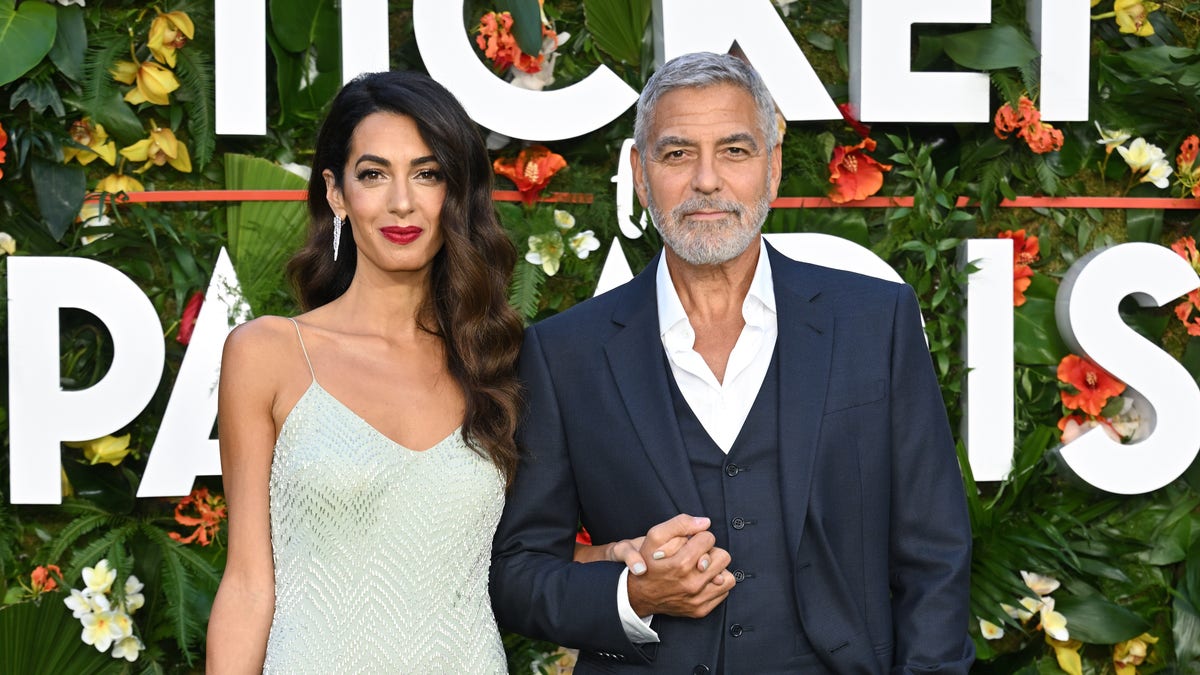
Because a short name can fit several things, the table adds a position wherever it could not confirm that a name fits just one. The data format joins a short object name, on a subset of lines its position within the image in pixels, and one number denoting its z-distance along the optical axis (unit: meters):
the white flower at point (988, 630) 3.71
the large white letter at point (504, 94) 3.68
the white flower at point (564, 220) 3.74
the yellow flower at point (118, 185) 3.73
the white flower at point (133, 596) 3.60
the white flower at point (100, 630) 3.54
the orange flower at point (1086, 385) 3.79
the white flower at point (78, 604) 3.55
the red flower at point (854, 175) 3.77
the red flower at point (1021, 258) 3.83
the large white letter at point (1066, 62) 3.77
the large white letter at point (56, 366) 3.57
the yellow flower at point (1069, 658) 3.79
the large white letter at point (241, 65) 3.62
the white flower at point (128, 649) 3.58
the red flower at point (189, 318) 3.68
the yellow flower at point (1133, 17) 3.86
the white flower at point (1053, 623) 3.71
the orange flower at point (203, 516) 3.64
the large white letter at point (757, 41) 3.72
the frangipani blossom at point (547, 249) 3.72
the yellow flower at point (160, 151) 3.71
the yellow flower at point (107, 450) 3.64
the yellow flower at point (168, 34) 3.68
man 2.24
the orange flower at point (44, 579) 3.59
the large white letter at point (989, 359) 3.74
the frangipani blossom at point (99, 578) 3.56
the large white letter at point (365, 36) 3.64
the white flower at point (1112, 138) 3.84
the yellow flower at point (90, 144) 3.70
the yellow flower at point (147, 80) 3.67
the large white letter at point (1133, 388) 3.75
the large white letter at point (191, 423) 3.60
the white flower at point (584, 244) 3.74
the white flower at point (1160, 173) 3.87
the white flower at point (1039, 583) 3.75
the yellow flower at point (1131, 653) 3.83
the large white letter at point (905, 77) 3.73
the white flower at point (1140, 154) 3.85
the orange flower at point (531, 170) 3.72
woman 2.36
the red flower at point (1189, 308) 3.83
